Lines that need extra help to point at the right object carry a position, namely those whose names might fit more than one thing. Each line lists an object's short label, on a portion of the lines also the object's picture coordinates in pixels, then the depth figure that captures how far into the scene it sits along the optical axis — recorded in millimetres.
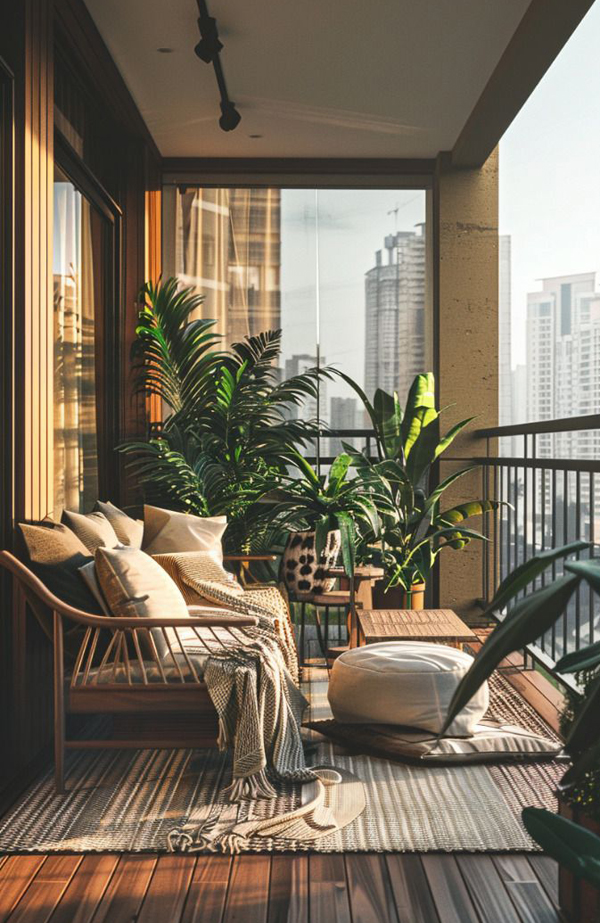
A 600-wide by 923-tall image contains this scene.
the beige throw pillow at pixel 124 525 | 3787
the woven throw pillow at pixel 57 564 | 2963
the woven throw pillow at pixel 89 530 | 3330
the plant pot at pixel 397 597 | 5094
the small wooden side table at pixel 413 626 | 3496
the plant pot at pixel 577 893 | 1943
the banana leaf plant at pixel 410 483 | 5020
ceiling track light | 3857
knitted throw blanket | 2738
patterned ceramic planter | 4719
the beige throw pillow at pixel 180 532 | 4035
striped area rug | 2439
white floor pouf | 3143
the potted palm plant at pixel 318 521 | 4691
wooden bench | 2740
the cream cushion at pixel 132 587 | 2902
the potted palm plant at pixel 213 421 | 4949
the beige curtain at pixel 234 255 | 5934
